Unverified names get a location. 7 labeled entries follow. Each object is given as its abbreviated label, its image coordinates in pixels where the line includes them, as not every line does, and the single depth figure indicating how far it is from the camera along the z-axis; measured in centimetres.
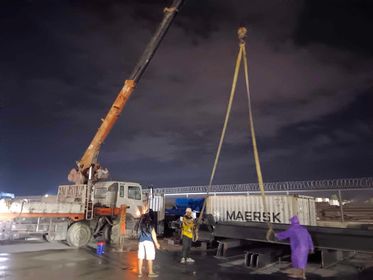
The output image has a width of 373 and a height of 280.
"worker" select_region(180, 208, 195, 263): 1118
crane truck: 1338
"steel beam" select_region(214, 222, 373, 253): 866
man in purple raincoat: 897
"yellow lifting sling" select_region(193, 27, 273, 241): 955
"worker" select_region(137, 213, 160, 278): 885
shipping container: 1611
